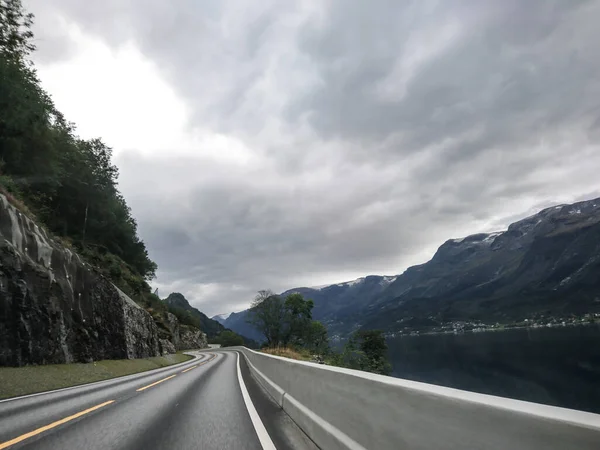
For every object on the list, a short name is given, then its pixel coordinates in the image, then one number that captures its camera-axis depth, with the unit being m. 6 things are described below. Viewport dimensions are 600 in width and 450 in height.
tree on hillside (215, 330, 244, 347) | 138.75
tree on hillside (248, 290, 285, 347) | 80.19
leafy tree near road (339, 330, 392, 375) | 72.31
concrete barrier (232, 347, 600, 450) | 1.83
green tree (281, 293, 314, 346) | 81.81
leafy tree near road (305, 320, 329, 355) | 84.56
